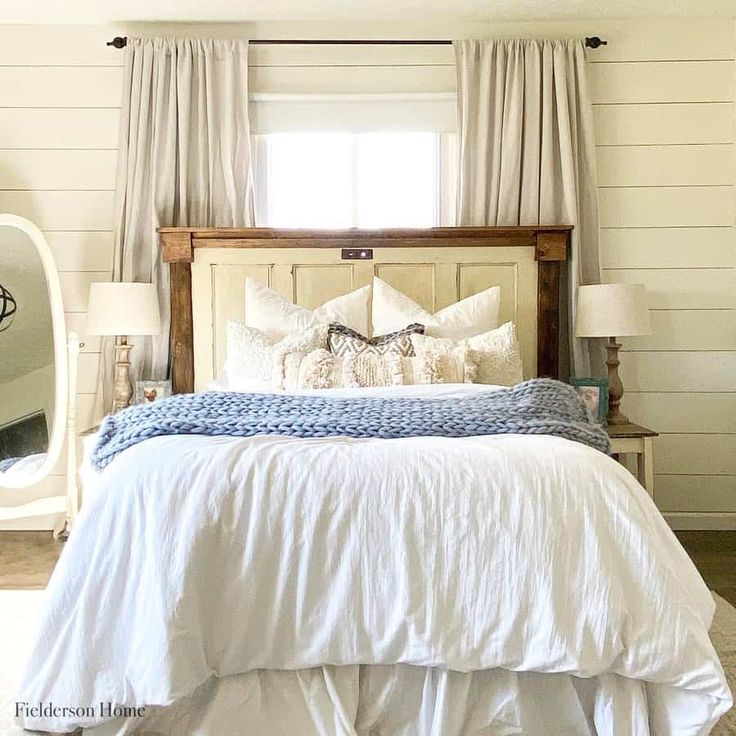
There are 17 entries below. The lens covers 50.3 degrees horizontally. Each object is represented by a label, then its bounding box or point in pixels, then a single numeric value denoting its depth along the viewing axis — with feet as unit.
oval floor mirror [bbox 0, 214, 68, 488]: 11.23
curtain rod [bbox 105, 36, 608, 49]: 11.91
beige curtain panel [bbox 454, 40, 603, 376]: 11.71
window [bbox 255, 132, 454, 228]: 12.37
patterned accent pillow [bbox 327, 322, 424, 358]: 9.76
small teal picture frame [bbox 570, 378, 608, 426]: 10.95
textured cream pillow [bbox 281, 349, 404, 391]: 9.24
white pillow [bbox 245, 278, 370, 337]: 10.79
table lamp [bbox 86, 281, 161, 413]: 10.79
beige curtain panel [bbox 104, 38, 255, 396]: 11.66
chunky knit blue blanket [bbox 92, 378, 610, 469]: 6.51
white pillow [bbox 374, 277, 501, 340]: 10.83
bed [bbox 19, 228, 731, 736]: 5.24
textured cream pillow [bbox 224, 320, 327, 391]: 9.77
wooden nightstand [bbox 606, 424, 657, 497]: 10.35
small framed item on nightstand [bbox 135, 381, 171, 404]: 11.07
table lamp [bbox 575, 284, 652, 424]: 10.77
